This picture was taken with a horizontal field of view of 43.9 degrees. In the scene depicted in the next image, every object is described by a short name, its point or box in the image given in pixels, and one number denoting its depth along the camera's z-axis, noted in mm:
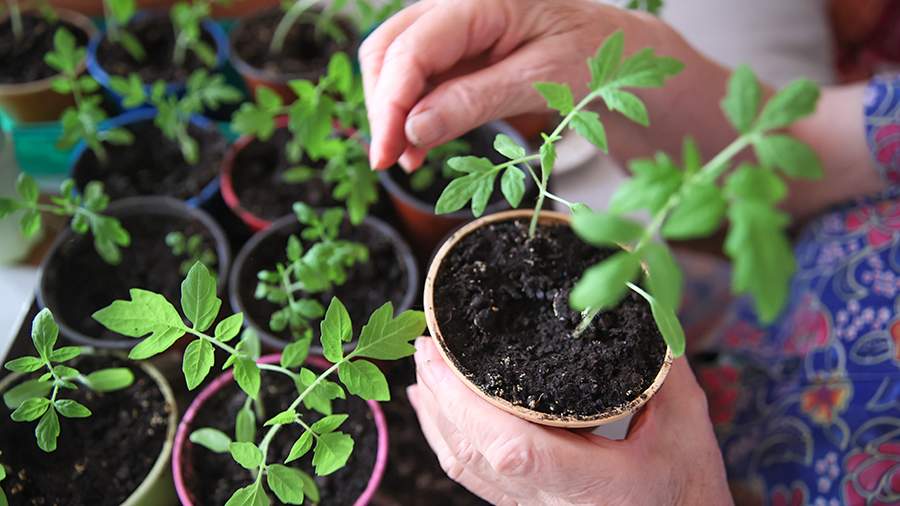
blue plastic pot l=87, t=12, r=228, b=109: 651
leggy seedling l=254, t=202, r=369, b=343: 486
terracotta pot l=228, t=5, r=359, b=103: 650
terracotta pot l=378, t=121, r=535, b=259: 562
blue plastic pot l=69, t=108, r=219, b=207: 617
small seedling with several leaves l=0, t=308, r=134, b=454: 407
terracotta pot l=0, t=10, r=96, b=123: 631
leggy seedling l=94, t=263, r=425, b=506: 396
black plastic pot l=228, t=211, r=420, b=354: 527
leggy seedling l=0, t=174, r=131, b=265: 481
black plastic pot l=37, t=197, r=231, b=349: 538
